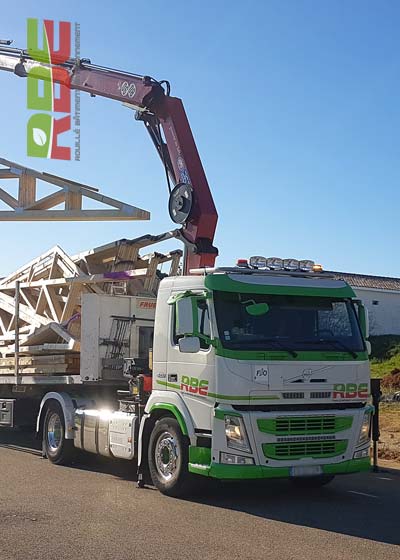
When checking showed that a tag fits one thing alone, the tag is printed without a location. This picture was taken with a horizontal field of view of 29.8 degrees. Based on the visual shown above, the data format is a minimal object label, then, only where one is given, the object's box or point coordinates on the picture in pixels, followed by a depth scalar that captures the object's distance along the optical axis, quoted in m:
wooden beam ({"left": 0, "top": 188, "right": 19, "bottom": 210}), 15.46
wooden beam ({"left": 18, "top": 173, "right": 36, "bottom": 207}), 15.33
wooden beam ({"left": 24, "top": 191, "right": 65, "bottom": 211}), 15.04
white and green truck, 8.80
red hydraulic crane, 12.74
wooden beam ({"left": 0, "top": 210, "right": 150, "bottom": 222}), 14.06
